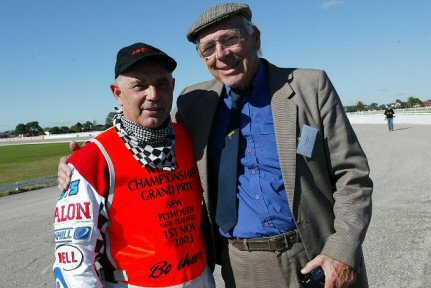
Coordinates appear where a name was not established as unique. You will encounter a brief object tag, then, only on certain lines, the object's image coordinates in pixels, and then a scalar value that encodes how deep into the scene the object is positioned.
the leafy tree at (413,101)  119.38
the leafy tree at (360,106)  133.75
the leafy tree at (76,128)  117.50
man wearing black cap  2.14
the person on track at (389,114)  28.81
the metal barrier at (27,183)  14.15
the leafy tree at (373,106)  140.31
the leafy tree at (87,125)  115.24
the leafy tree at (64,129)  122.91
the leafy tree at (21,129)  135.25
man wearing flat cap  2.39
